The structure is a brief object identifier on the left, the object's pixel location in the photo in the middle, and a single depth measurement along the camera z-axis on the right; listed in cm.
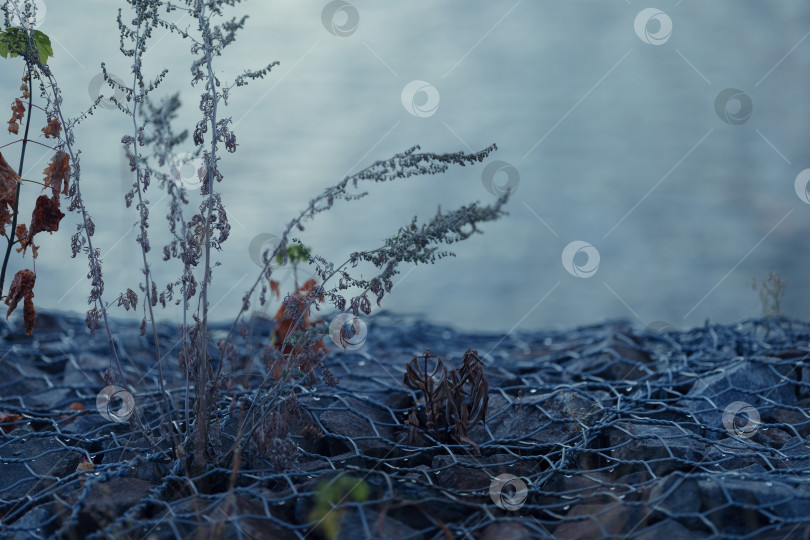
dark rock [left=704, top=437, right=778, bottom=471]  232
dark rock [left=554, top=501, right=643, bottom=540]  187
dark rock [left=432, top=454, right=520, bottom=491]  218
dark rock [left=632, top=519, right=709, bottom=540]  182
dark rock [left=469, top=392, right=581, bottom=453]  256
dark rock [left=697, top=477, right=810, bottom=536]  188
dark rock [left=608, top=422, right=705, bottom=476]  225
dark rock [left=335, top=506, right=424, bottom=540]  184
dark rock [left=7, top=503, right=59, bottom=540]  200
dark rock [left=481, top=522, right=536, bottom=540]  184
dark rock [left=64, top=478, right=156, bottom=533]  196
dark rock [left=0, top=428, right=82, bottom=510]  235
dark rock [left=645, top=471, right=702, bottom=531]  188
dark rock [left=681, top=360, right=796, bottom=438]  290
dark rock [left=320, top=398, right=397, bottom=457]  246
